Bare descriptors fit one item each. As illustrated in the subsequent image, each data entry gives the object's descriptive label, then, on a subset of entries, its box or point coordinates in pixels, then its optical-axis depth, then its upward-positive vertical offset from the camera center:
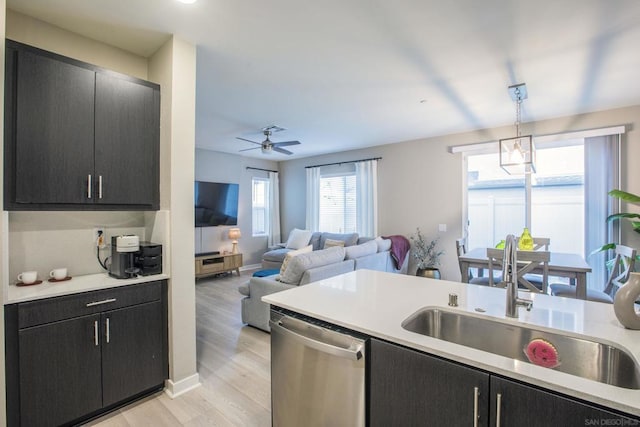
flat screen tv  5.75 +0.21
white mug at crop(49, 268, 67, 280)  2.06 -0.43
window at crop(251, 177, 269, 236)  7.14 +0.19
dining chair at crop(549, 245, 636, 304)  2.78 -0.65
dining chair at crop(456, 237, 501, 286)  3.44 -0.77
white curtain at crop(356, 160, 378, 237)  5.91 +0.34
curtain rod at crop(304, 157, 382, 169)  5.92 +1.12
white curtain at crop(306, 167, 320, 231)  6.84 +0.35
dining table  2.76 -0.51
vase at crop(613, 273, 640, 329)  1.17 -0.35
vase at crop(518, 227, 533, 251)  3.17 -0.29
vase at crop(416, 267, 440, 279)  4.88 -0.96
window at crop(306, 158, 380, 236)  5.97 +0.37
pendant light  2.80 +0.59
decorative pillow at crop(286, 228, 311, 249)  6.41 -0.56
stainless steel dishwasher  1.27 -0.75
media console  5.48 -0.97
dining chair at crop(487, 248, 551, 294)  2.61 -0.43
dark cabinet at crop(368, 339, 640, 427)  0.84 -0.60
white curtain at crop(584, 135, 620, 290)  3.73 +0.24
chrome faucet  1.32 -0.28
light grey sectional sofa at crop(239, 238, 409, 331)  3.15 -0.69
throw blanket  5.08 -0.60
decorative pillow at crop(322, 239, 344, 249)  5.58 -0.55
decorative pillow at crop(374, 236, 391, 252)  4.74 -0.49
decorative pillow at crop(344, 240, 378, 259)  3.97 -0.51
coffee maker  2.16 -0.32
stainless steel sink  1.07 -0.55
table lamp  6.25 -0.47
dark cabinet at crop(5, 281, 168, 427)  1.67 -0.89
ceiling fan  4.36 +1.04
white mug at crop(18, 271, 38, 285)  1.93 -0.42
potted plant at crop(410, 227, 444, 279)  4.93 -0.71
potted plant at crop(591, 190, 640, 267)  3.22 +0.00
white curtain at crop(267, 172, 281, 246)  7.35 +0.05
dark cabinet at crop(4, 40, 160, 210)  1.76 +0.52
